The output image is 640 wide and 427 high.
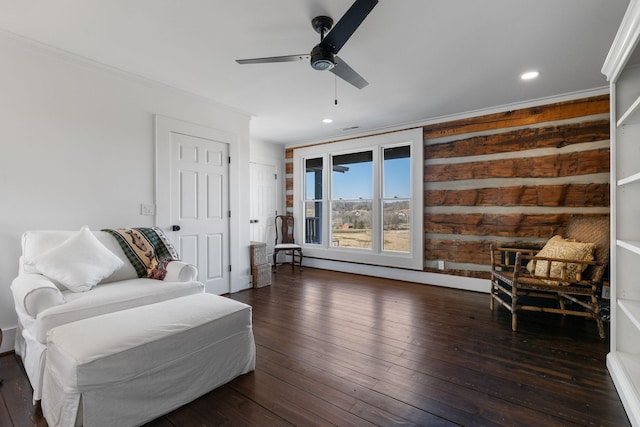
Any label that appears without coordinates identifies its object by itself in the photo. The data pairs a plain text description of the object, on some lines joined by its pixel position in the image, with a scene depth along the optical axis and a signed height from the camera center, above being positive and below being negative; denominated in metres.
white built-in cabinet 1.94 +0.01
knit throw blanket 2.69 -0.36
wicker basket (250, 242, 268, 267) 4.34 -0.64
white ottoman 1.44 -0.83
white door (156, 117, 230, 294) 3.38 +0.19
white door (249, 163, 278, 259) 5.68 +0.17
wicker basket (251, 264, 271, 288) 4.31 -0.95
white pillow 2.16 -0.40
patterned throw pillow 2.73 -0.42
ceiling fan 1.69 +1.13
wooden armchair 2.61 -0.63
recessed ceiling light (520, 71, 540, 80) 2.98 +1.41
